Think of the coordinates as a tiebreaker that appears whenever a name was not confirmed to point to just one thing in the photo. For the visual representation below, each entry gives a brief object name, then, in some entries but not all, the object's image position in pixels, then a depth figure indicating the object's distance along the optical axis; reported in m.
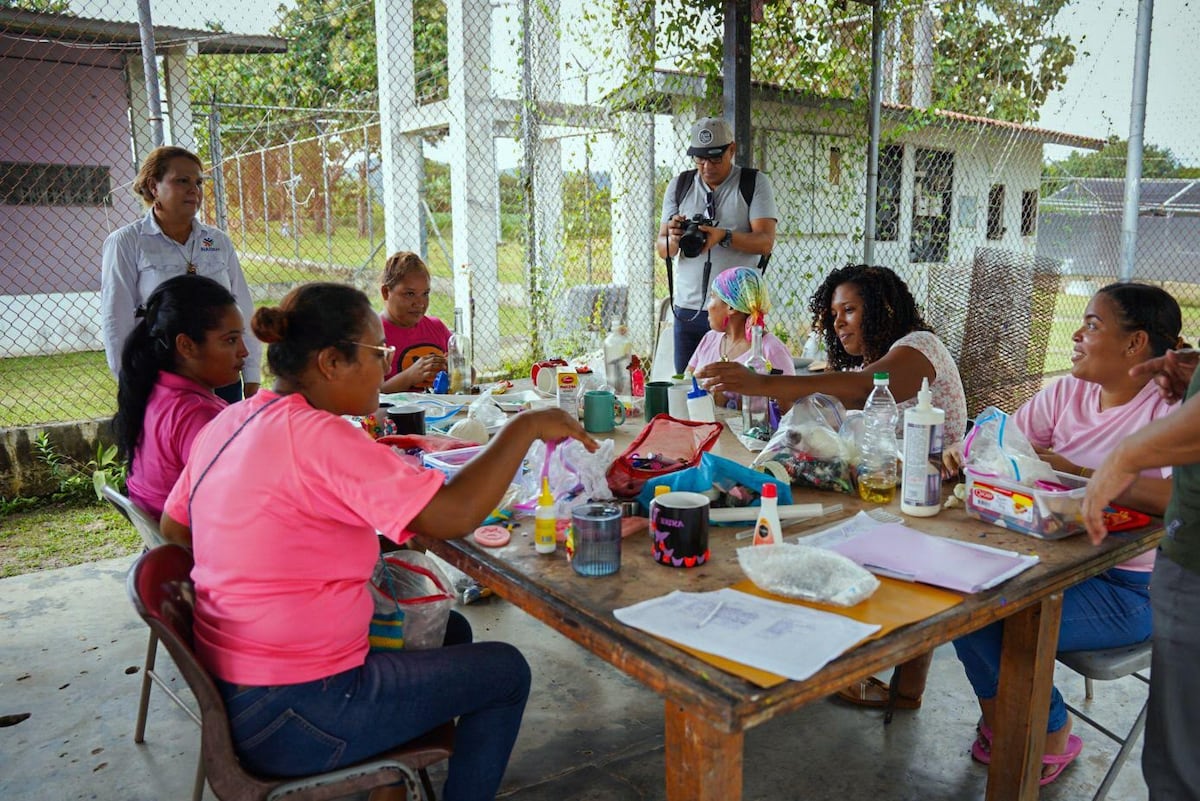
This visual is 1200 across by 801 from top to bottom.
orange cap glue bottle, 1.72
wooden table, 1.29
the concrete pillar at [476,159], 7.27
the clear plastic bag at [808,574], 1.53
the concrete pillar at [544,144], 6.41
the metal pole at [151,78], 4.38
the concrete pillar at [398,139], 7.96
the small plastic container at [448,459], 2.38
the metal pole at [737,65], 5.38
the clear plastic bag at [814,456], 2.21
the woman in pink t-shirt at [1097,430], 2.10
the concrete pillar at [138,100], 8.14
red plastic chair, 1.53
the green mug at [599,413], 3.01
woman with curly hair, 2.69
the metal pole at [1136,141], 5.28
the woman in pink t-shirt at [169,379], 2.35
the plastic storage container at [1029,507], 1.86
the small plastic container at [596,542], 1.65
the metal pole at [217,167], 5.84
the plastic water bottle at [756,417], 2.83
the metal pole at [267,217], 11.32
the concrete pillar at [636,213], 7.05
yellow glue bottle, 1.80
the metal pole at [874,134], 5.79
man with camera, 4.60
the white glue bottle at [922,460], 1.95
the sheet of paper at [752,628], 1.34
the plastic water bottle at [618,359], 3.67
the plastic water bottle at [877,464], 2.13
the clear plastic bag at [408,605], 1.93
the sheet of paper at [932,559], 1.63
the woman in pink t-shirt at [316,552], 1.58
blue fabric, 1.99
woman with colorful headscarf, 3.53
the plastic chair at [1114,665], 2.06
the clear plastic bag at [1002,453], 2.01
